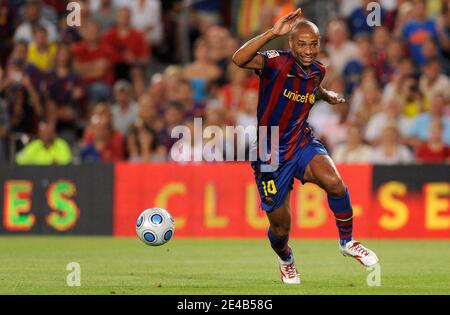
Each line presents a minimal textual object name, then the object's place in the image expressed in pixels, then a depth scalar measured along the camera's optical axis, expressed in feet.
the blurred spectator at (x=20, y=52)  67.56
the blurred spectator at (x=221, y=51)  71.00
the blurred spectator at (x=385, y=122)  64.33
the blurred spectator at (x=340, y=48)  69.10
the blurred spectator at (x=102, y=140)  65.98
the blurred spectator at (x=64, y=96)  68.13
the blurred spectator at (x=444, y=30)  69.46
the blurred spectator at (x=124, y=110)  68.23
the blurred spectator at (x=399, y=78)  66.16
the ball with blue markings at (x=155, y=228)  41.73
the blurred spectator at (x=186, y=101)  67.31
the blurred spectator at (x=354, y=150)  63.26
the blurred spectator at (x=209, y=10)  77.56
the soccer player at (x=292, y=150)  37.40
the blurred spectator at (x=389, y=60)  67.92
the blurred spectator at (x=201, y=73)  70.66
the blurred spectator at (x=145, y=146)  65.26
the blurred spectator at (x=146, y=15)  73.82
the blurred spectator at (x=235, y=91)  67.67
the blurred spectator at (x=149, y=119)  65.82
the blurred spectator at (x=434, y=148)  63.21
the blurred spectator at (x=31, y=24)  70.49
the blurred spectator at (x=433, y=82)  65.46
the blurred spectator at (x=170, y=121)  65.72
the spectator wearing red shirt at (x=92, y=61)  70.74
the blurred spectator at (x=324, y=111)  65.51
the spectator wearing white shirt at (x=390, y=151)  63.05
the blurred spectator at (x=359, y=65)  68.28
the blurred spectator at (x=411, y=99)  65.41
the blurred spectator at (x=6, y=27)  71.51
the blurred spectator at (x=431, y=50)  66.32
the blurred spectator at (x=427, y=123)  63.26
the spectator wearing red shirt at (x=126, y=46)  71.77
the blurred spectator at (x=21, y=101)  66.64
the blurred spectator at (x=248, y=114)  64.20
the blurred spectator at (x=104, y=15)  74.08
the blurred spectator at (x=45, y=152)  64.95
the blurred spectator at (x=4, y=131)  66.84
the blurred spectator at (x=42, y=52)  69.51
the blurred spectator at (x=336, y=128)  65.10
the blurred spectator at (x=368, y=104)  65.92
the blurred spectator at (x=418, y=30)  69.00
